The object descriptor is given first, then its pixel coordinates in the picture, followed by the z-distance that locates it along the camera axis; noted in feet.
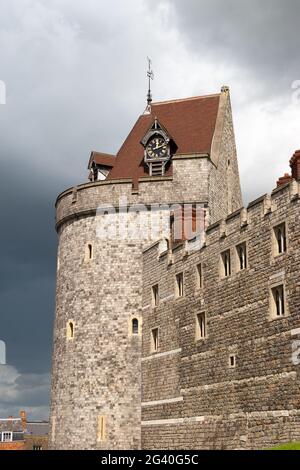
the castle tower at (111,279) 110.63
